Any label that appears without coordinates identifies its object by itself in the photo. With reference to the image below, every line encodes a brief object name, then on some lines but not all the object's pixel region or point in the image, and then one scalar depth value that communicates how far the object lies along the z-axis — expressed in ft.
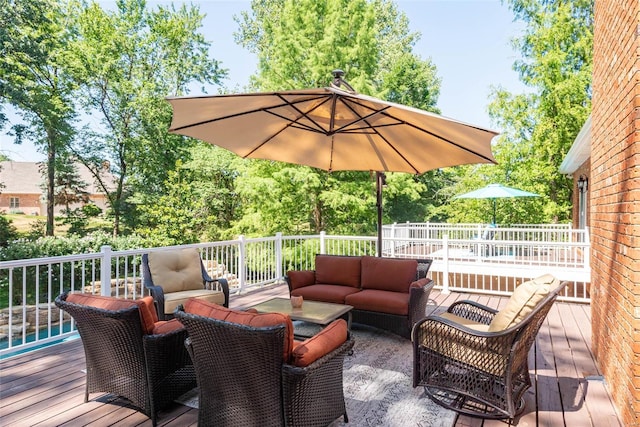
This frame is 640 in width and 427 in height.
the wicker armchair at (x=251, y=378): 7.27
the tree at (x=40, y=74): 43.19
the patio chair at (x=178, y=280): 14.97
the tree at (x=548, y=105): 44.78
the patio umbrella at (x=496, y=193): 33.27
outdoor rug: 9.36
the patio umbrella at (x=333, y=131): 11.62
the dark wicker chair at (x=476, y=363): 9.20
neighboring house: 48.83
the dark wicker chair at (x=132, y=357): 8.79
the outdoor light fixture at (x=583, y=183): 34.40
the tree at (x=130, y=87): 50.03
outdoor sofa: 14.89
